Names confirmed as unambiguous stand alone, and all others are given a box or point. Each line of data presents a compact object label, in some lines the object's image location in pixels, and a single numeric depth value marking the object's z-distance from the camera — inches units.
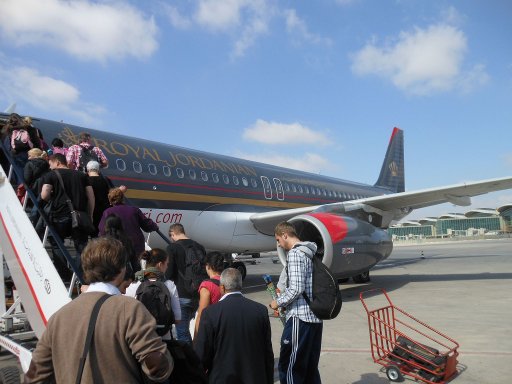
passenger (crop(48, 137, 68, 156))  207.6
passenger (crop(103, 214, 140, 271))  132.4
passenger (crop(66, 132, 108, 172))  199.0
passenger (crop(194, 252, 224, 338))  133.5
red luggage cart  153.9
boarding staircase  126.2
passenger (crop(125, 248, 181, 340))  112.1
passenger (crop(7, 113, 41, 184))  190.7
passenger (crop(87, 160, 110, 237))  171.3
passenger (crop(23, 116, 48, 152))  192.9
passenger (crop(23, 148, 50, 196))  167.0
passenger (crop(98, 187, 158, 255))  149.1
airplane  323.3
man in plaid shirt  127.0
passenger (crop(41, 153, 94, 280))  148.5
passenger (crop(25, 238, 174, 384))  66.2
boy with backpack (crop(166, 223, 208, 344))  152.6
